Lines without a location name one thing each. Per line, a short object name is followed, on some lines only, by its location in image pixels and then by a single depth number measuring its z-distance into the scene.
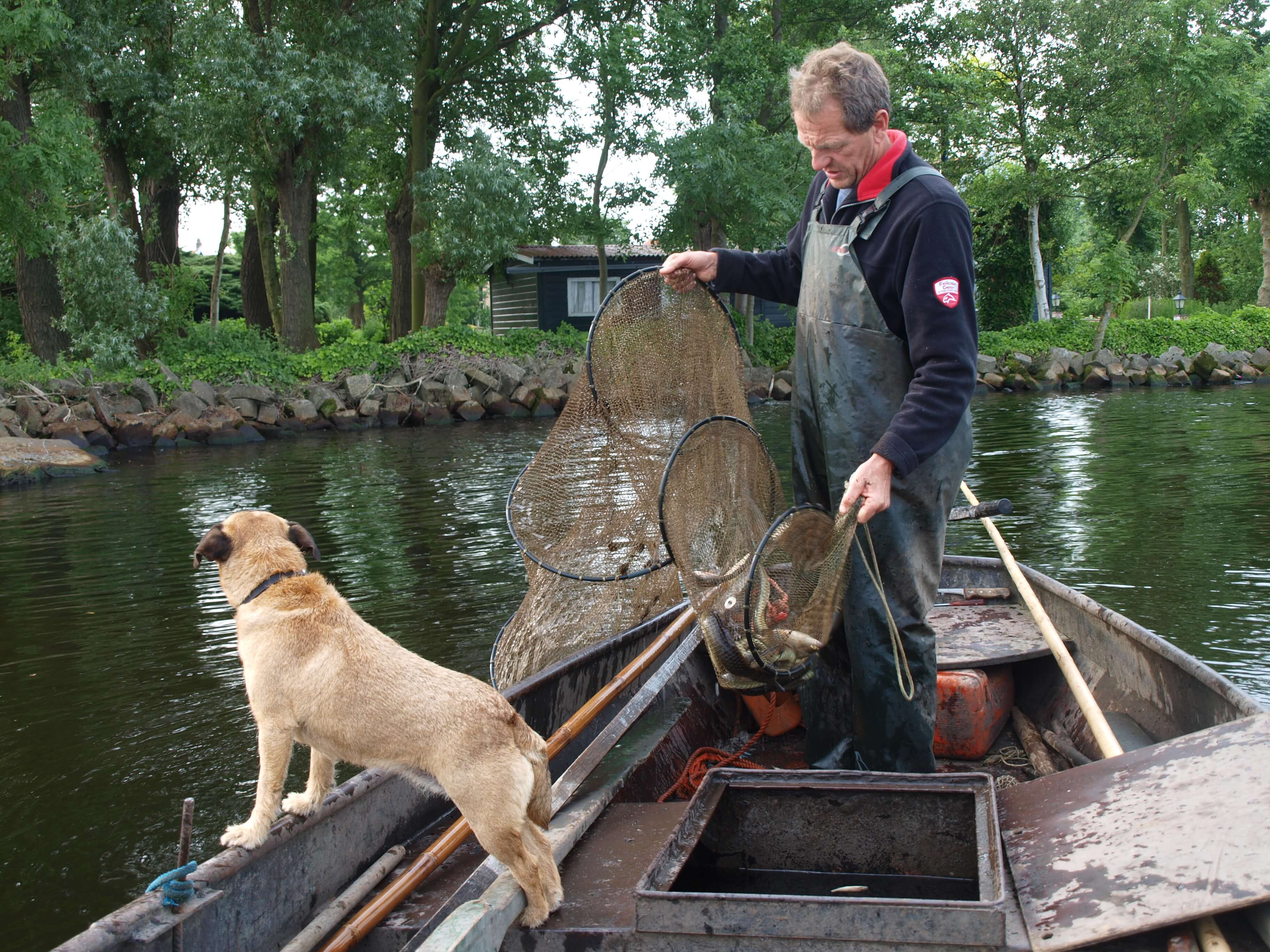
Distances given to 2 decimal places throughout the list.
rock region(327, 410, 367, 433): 29.39
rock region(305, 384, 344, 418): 29.33
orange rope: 4.94
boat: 2.91
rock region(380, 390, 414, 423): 30.16
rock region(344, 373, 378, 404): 30.06
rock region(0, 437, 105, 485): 20.47
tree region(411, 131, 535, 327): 31.41
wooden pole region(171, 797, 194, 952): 3.24
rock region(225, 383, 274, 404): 28.39
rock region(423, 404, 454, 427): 30.62
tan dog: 3.27
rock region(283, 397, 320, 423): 29.02
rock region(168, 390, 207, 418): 26.86
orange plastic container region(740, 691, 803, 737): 5.66
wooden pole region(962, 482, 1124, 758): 3.97
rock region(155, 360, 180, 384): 28.19
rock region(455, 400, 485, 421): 30.92
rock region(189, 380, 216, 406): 27.56
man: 3.84
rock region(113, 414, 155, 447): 25.86
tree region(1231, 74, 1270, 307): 45.16
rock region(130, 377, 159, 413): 27.22
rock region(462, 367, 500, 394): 31.58
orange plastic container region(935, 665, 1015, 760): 5.26
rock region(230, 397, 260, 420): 27.97
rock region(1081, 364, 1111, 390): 36.47
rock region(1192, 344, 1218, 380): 36.59
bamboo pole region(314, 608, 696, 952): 3.54
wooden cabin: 44.34
